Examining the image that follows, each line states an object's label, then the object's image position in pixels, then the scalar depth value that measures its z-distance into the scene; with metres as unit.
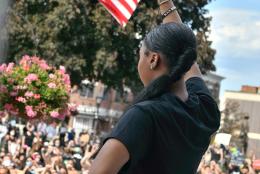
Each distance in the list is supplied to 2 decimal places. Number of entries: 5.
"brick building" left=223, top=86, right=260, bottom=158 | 60.59
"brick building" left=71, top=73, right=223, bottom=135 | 60.97
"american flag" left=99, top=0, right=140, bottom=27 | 5.19
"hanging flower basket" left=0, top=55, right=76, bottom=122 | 8.74
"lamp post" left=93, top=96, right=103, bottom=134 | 58.75
